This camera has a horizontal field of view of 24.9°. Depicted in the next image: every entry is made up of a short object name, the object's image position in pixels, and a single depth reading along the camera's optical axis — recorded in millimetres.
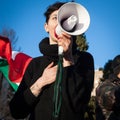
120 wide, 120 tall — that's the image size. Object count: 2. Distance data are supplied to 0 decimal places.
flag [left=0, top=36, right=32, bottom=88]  3685
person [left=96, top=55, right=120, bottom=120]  2907
